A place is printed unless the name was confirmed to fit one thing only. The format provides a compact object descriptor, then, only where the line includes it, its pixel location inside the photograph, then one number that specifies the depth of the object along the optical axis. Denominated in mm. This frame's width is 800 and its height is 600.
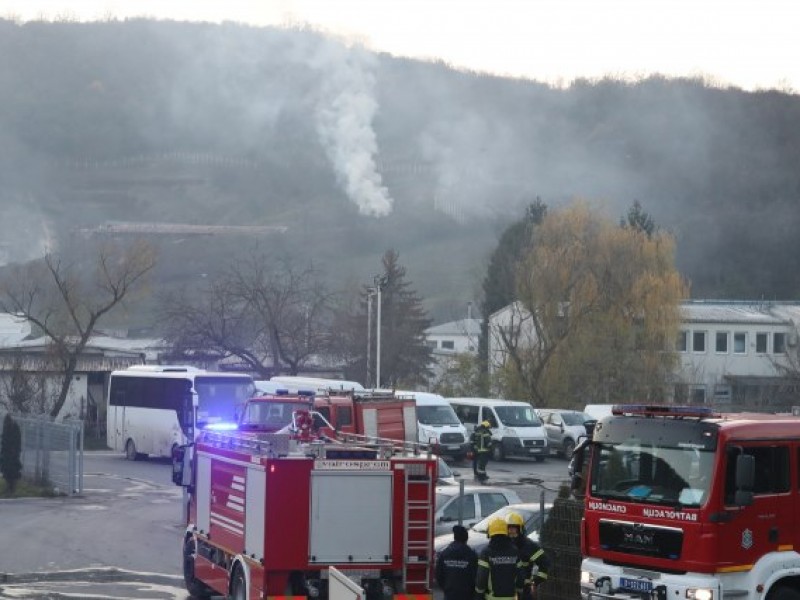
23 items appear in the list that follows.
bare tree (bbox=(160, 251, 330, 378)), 59188
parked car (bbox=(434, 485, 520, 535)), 20641
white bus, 40375
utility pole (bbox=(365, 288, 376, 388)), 54672
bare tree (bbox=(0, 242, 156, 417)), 55375
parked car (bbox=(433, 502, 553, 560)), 18766
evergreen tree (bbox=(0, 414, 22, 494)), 32656
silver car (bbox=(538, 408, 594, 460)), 45156
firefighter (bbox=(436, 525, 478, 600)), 12469
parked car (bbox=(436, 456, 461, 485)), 25438
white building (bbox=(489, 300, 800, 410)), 70438
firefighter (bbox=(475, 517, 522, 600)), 11914
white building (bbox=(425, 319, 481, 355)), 95194
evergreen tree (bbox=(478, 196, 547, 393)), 80500
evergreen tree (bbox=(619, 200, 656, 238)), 85250
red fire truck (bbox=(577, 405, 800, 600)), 12898
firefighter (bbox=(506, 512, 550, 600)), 12172
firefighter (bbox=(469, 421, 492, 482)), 34188
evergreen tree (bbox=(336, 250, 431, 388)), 64625
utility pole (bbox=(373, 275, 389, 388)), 51222
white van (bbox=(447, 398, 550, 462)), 42156
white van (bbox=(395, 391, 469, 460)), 40094
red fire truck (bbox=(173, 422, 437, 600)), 14227
